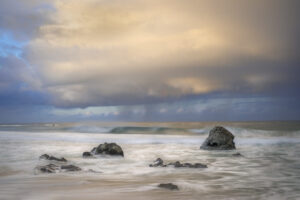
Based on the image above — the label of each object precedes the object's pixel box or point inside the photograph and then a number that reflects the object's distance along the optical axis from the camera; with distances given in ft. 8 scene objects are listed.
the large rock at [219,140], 45.11
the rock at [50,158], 30.22
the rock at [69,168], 23.47
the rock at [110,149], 35.58
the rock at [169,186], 16.80
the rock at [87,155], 34.23
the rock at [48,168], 22.69
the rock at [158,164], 27.03
